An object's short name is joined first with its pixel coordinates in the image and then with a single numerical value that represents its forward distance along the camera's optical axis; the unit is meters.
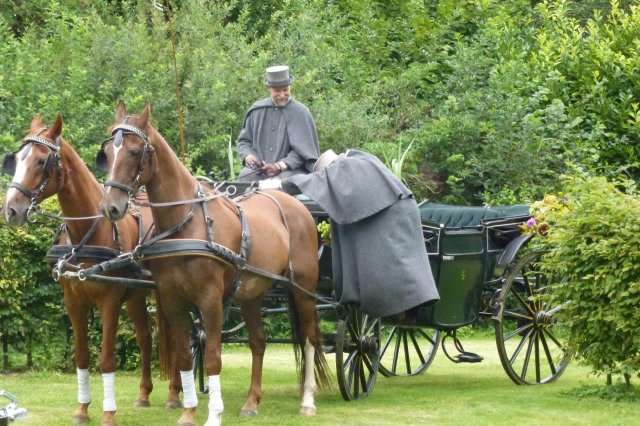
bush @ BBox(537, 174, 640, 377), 16.98
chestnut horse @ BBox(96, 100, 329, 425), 14.71
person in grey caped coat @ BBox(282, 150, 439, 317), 17.50
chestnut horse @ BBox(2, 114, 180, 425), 15.34
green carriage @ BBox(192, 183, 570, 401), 18.71
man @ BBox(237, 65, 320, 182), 19.11
